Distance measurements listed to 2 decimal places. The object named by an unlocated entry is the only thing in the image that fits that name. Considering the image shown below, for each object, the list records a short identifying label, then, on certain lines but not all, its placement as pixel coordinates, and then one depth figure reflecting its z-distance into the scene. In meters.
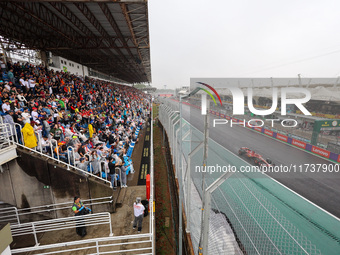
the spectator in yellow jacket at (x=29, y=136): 6.08
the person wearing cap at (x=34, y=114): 7.78
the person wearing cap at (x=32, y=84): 10.43
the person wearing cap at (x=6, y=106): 6.72
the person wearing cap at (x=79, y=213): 5.31
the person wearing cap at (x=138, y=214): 5.35
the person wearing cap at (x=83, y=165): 6.68
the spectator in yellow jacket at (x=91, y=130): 10.21
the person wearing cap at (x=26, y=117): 6.90
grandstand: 6.02
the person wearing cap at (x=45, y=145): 6.71
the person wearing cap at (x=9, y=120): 6.09
